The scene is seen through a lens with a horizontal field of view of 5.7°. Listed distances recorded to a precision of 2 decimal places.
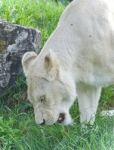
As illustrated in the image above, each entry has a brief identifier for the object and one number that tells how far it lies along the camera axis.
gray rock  12.17
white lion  9.52
